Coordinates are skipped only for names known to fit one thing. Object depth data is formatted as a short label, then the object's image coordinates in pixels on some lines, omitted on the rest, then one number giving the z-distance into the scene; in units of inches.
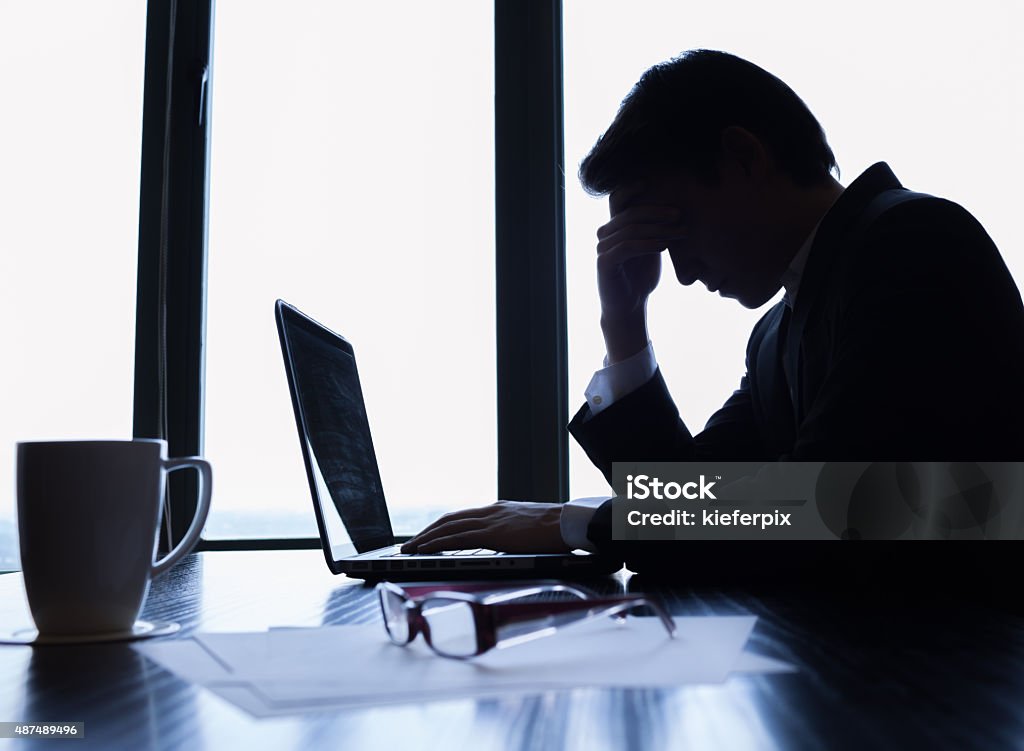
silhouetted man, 38.6
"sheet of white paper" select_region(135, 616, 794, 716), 14.1
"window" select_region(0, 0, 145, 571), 80.7
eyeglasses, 16.3
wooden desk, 12.0
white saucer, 21.0
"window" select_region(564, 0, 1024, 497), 78.4
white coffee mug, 21.2
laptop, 37.1
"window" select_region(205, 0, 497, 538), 81.5
